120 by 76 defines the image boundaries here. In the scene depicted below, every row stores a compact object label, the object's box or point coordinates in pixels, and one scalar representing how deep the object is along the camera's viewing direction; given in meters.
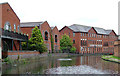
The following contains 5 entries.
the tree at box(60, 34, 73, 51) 68.48
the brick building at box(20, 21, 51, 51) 52.28
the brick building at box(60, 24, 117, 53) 76.81
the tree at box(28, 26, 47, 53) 45.44
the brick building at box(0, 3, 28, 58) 33.95
